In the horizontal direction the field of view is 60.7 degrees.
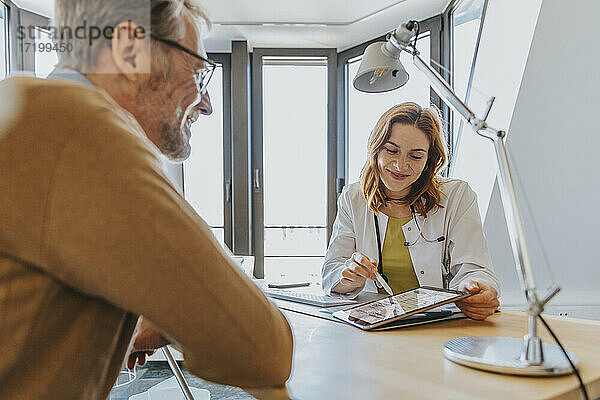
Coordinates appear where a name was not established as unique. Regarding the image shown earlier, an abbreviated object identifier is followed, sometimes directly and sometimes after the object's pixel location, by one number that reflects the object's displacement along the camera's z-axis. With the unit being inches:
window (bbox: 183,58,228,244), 141.9
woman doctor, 58.1
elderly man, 18.4
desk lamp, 26.9
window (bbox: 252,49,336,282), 141.3
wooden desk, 24.8
